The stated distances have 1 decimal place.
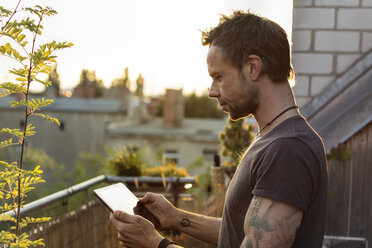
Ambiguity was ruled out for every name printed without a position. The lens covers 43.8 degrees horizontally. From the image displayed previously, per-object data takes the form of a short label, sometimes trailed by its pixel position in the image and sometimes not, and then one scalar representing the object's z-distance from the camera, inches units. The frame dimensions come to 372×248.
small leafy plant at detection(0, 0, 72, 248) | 60.5
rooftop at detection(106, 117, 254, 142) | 1015.6
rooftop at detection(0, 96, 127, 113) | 1307.7
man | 53.7
